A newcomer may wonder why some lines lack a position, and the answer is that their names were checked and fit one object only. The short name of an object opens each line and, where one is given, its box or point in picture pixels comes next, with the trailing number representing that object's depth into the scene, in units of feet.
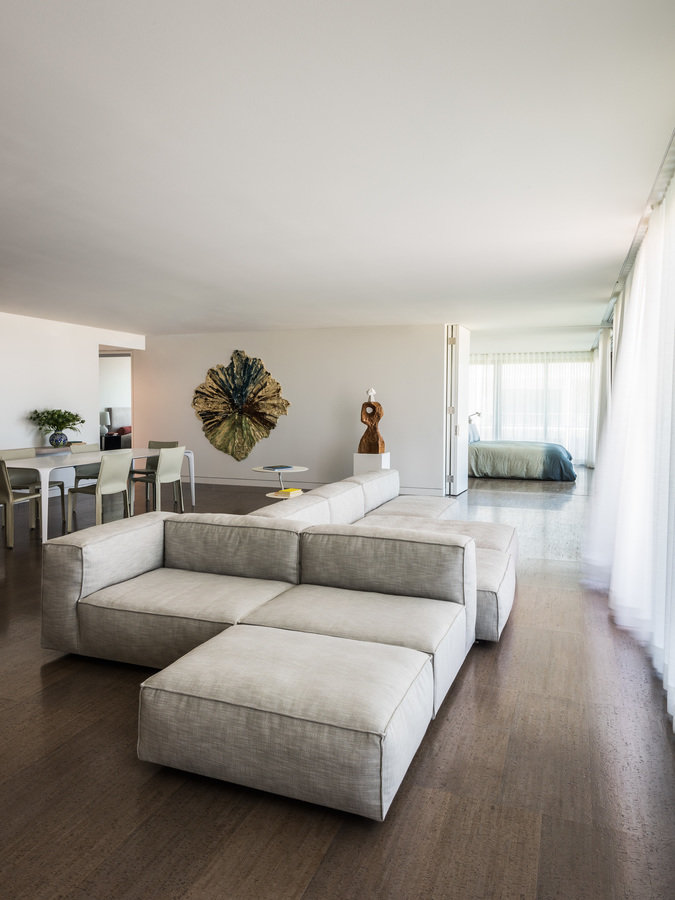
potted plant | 24.73
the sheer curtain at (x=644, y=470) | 8.83
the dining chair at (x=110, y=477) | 17.98
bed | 31.89
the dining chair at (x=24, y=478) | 18.86
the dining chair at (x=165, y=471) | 20.93
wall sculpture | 30.19
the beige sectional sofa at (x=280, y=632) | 5.54
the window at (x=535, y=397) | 39.24
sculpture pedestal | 25.90
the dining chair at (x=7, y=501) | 16.30
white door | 27.55
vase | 24.63
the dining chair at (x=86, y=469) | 21.62
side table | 21.25
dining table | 16.25
